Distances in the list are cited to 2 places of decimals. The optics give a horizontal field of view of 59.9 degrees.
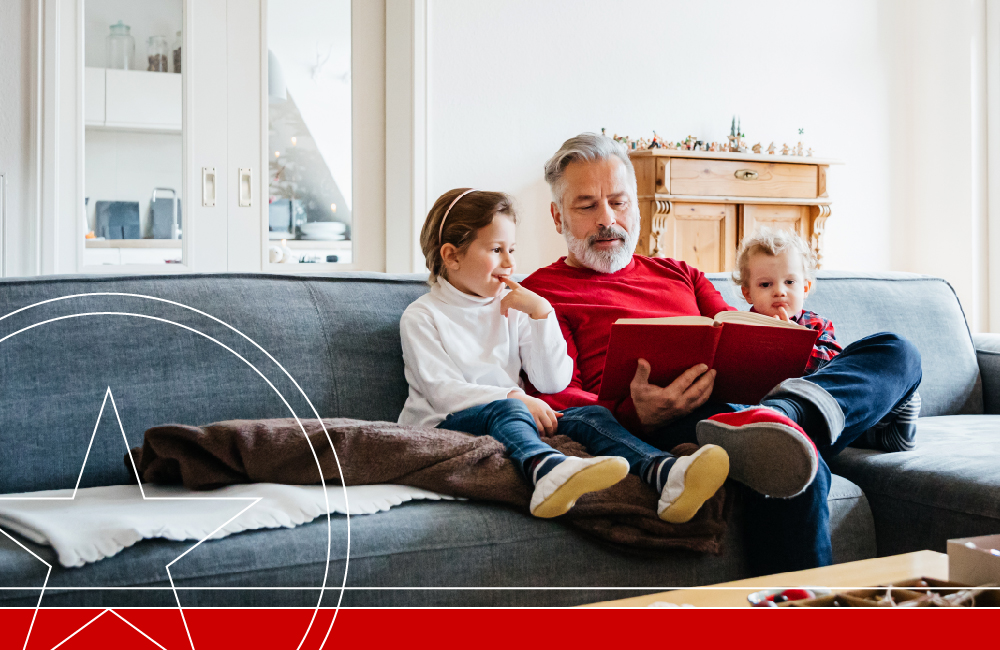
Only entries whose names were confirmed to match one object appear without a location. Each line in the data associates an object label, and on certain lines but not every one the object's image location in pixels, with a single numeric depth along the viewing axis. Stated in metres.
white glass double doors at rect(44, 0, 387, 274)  2.96
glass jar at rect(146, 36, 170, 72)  3.07
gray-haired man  1.19
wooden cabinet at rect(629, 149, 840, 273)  3.57
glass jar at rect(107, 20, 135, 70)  3.03
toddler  1.80
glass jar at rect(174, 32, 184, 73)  3.10
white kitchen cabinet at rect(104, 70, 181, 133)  3.04
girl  1.25
